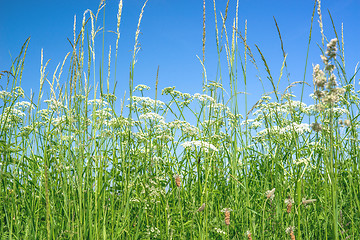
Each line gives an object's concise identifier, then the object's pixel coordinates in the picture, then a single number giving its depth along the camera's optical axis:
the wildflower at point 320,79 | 1.39
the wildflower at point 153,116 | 3.18
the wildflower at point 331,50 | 1.45
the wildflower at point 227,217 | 1.78
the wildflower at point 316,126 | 1.41
